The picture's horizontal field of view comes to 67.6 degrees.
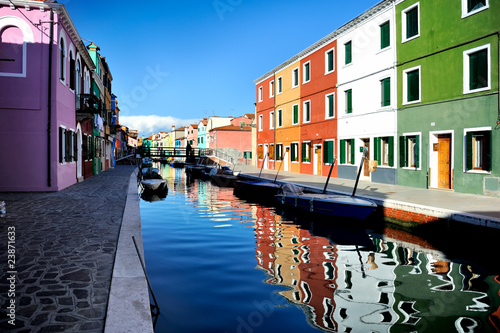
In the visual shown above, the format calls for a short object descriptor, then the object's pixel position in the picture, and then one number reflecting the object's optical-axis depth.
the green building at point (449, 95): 12.69
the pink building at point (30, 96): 13.59
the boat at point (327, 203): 10.84
